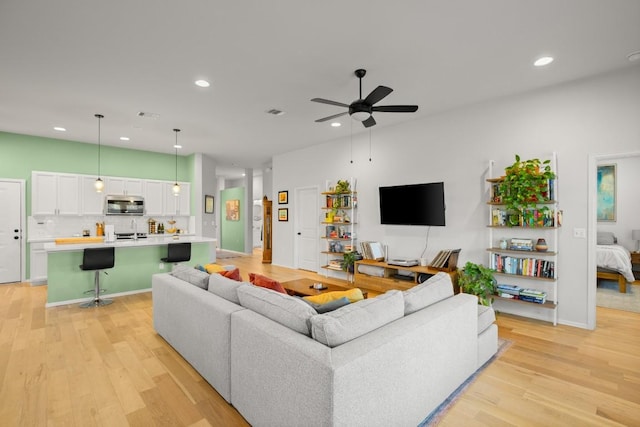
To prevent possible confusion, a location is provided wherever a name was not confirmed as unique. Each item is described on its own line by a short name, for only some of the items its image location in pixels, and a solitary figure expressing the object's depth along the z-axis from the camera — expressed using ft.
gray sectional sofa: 4.97
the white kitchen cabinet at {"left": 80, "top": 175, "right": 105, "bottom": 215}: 21.61
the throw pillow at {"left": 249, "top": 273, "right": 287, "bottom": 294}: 8.97
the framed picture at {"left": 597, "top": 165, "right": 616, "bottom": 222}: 21.75
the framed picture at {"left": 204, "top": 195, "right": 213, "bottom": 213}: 26.72
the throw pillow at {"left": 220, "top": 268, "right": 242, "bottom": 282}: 10.40
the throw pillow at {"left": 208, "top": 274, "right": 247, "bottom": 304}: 8.21
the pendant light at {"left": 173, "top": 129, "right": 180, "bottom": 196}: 20.83
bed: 16.83
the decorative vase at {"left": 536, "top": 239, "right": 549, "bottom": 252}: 12.63
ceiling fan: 10.67
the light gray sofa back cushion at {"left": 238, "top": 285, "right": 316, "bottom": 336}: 6.09
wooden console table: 15.35
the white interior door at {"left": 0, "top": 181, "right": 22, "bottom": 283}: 19.21
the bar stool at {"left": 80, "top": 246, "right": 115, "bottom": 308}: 14.60
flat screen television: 15.83
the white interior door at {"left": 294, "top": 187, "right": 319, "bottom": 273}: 23.38
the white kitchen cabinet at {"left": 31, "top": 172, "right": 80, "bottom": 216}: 19.84
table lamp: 20.65
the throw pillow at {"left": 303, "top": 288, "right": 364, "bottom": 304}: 7.72
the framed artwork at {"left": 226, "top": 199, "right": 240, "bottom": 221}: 36.11
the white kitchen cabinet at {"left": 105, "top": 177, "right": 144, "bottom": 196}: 22.60
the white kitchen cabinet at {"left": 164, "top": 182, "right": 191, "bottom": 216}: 25.23
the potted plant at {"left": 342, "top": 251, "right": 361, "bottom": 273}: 19.13
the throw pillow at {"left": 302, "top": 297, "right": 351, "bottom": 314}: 6.85
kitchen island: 14.99
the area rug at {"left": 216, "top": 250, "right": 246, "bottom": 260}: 33.35
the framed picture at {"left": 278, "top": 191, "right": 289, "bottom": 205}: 25.48
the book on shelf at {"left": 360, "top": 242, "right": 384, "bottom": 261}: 18.38
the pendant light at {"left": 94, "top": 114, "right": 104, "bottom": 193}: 18.06
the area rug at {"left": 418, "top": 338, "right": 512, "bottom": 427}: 6.72
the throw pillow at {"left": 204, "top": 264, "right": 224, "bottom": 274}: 11.55
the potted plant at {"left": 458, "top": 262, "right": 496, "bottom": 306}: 13.01
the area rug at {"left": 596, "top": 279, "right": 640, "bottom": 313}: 14.72
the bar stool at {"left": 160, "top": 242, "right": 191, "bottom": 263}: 17.39
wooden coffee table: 12.75
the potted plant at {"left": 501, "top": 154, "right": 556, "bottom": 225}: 12.42
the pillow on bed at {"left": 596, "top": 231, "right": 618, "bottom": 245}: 21.03
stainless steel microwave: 21.72
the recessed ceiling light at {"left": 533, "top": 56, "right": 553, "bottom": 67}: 10.55
